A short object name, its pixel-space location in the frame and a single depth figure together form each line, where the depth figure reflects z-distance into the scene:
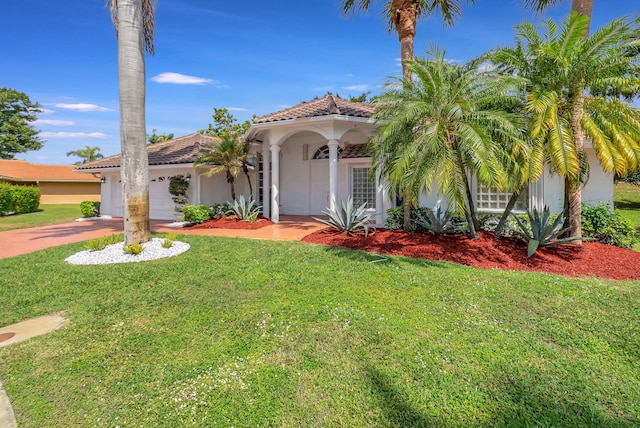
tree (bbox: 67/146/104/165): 50.75
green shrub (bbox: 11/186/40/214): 25.78
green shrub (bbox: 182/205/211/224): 16.53
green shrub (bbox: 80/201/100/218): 21.45
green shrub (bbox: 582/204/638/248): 10.27
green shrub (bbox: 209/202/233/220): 17.66
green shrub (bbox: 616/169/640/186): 24.03
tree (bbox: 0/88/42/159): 41.91
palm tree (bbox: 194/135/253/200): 15.89
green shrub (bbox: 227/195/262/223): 15.55
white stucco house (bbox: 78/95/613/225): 12.72
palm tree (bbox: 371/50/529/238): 7.61
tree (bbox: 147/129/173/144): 43.25
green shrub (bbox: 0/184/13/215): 24.31
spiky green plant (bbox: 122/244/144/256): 9.09
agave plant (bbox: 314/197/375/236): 11.81
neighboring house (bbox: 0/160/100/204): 35.41
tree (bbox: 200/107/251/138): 39.59
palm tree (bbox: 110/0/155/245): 9.34
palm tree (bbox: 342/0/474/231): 11.78
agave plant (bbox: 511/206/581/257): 8.69
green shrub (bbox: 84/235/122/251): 9.62
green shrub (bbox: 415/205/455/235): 11.08
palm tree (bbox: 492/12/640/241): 7.96
